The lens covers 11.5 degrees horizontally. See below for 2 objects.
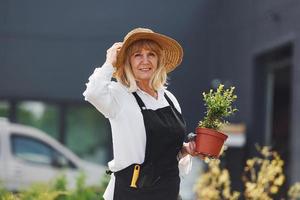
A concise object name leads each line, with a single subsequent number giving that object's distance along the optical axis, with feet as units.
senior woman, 20.85
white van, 74.56
